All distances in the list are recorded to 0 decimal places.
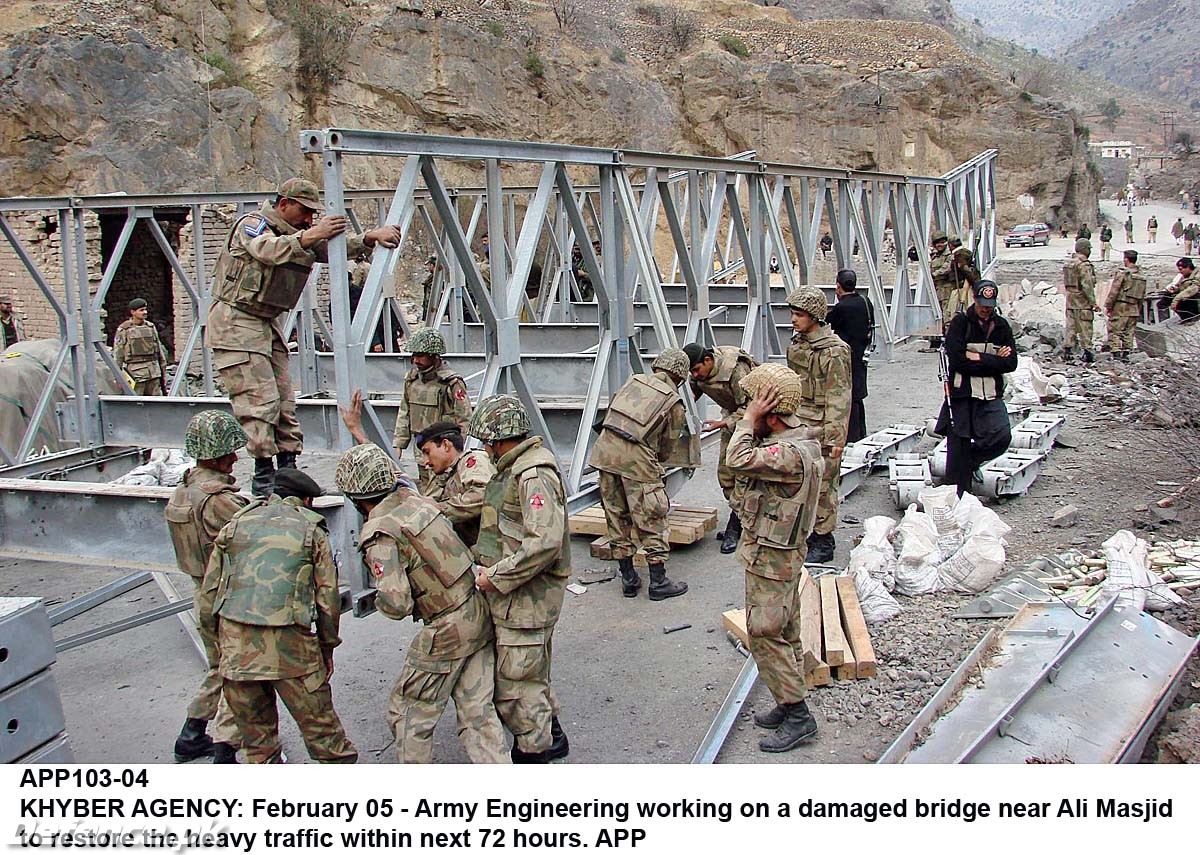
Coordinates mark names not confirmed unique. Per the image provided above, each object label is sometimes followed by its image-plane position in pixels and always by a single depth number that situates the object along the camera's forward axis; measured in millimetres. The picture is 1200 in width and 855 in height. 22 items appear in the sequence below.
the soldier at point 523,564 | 3984
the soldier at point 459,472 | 4391
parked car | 31433
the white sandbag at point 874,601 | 5637
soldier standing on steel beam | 5312
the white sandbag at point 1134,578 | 5287
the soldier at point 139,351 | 11508
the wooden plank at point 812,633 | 4871
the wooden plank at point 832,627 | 4934
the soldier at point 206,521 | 4348
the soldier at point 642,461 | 6074
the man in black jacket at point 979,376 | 7016
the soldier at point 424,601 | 3773
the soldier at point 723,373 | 6363
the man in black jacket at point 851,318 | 8141
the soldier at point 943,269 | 12816
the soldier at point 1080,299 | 13109
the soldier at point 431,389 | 6633
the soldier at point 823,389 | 6477
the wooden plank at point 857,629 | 4949
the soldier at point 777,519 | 4191
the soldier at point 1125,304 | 13273
